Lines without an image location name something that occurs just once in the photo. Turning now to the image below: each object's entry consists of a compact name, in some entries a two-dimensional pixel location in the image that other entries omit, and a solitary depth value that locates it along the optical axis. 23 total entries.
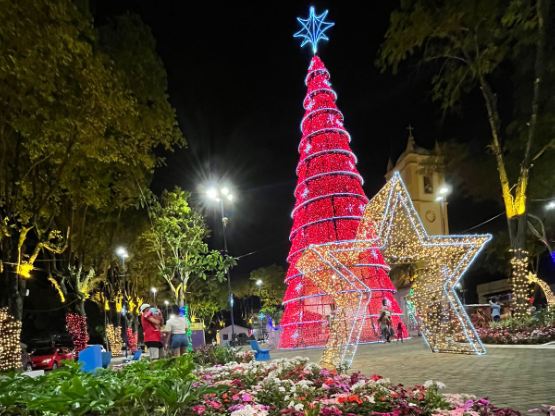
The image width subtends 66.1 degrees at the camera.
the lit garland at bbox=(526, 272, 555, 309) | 21.23
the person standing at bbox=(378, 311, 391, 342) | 17.38
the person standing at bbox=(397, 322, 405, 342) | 18.53
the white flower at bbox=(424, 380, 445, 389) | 4.29
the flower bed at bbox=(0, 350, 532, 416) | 3.52
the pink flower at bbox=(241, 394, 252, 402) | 4.43
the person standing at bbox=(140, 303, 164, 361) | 10.68
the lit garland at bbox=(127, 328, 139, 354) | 35.98
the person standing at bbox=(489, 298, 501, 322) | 18.78
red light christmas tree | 18.92
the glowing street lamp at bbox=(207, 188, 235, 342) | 19.88
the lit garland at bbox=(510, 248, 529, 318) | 14.36
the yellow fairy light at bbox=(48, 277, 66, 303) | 23.05
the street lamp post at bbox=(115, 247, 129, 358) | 26.09
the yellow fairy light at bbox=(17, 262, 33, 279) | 13.41
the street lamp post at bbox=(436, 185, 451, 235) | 20.47
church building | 46.19
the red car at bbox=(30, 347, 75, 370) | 24.25
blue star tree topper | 22.14
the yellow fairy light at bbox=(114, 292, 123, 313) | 32.56
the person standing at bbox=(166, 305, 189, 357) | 10.87
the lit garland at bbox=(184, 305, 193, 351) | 20.48
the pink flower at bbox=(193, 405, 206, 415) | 3.96
